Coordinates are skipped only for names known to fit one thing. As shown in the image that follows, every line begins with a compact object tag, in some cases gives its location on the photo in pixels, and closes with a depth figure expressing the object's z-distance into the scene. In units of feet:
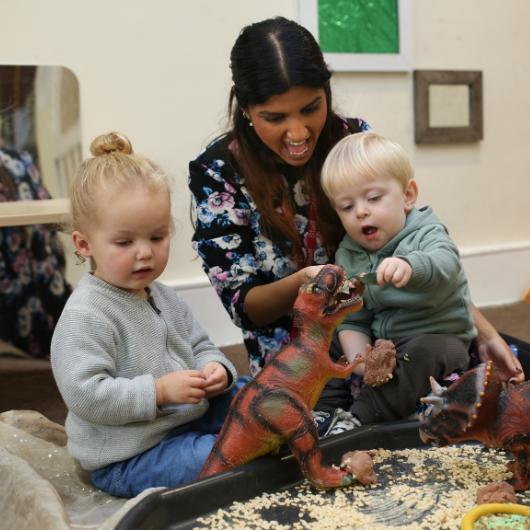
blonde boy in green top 3.94
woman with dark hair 4.66
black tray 2.83
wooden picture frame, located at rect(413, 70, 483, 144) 8.75
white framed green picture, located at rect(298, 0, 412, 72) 7.97
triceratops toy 2.73
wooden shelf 5.44
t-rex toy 3.02
